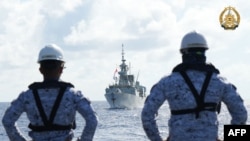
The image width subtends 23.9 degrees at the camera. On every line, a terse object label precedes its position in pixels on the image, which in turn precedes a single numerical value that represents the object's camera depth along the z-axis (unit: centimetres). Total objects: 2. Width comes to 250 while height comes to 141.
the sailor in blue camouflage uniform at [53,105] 761
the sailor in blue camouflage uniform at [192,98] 723
